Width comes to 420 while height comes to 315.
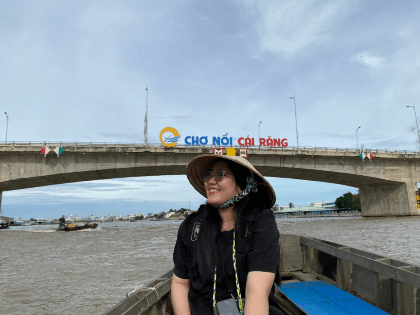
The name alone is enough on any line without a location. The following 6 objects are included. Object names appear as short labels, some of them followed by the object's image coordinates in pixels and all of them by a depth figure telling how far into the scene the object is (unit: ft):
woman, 6.06
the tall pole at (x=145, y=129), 139.78
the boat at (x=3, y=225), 146.53
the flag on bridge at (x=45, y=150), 96.10
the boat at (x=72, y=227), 117.12
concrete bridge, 100.27
